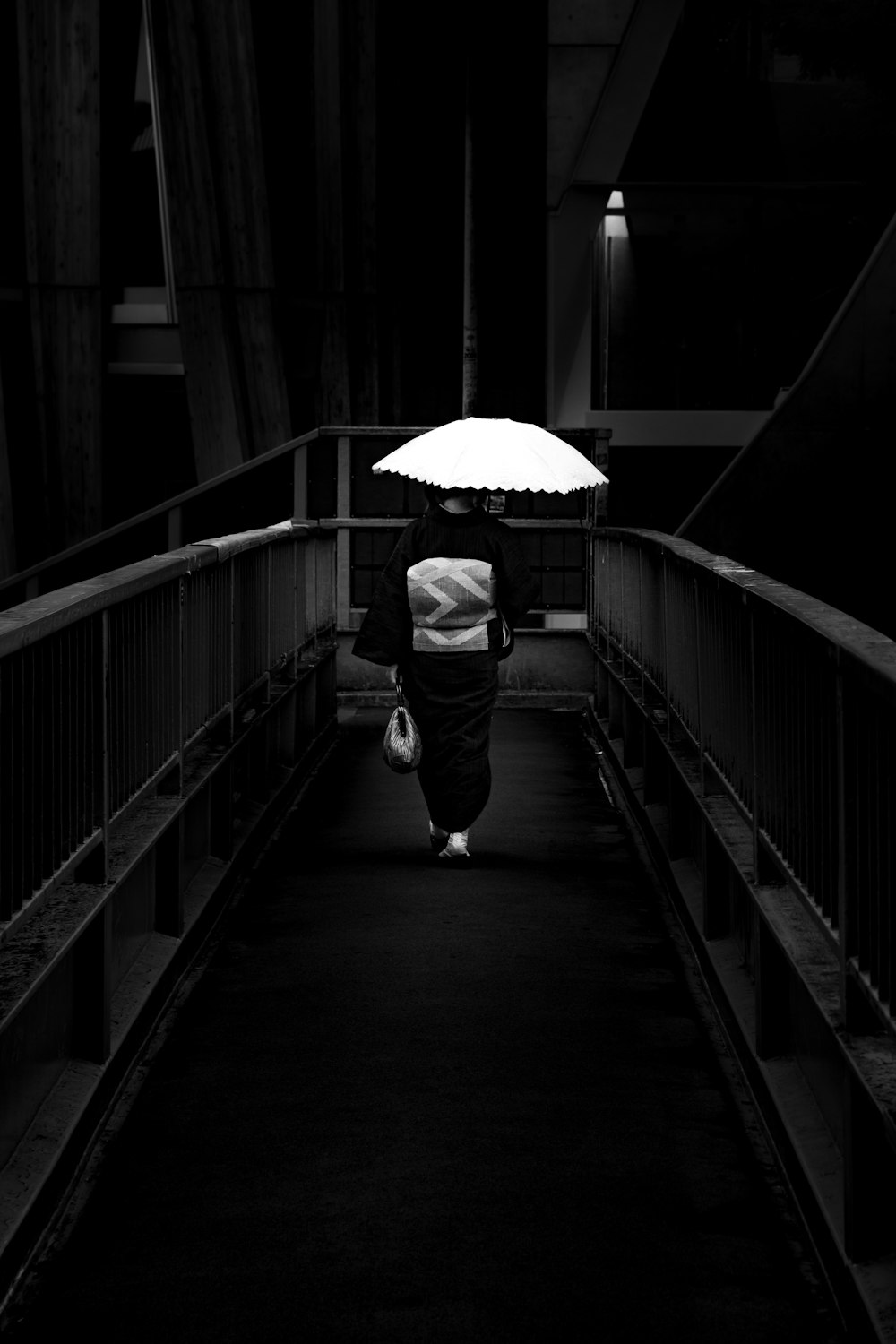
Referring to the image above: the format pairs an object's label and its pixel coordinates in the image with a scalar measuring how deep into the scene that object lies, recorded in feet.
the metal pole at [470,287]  69.05
